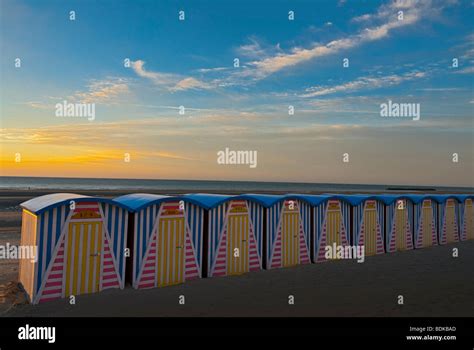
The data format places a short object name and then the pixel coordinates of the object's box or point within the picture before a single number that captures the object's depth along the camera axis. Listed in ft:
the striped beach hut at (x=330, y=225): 45.55
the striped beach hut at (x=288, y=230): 41.39
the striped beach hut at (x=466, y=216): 64.44
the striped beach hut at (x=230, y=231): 36.91
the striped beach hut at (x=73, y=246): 28.02
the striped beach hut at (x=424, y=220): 57.00
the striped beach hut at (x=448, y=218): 60.95
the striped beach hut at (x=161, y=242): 32.48
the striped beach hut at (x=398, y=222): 53.01
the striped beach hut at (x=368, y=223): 49.26
